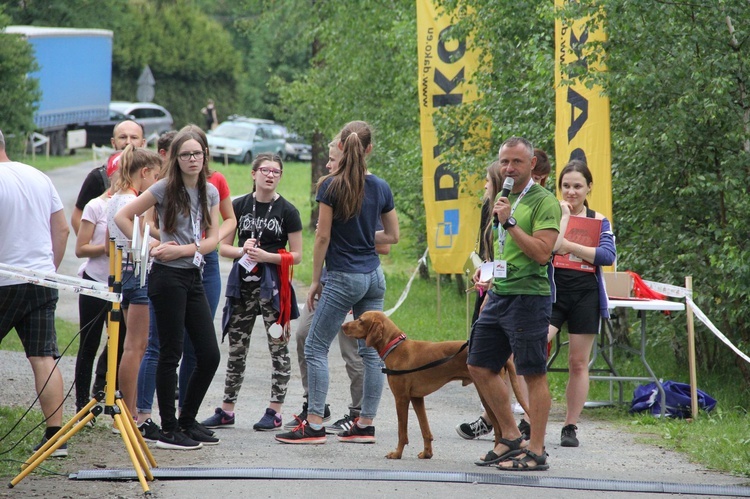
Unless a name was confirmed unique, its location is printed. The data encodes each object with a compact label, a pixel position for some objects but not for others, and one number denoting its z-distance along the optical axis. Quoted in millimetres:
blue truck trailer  74750
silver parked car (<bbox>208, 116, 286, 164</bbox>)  85625
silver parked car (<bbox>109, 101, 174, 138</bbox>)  90625
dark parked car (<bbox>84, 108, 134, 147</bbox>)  85750
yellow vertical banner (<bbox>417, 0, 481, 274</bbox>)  26172
